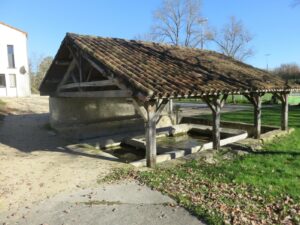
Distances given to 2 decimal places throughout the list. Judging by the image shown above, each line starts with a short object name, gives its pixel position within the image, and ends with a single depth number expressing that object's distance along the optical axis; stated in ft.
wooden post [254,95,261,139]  35.15
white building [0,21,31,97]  89.25
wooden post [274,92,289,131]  39.83
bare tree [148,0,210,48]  150.82
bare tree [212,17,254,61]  182.09
